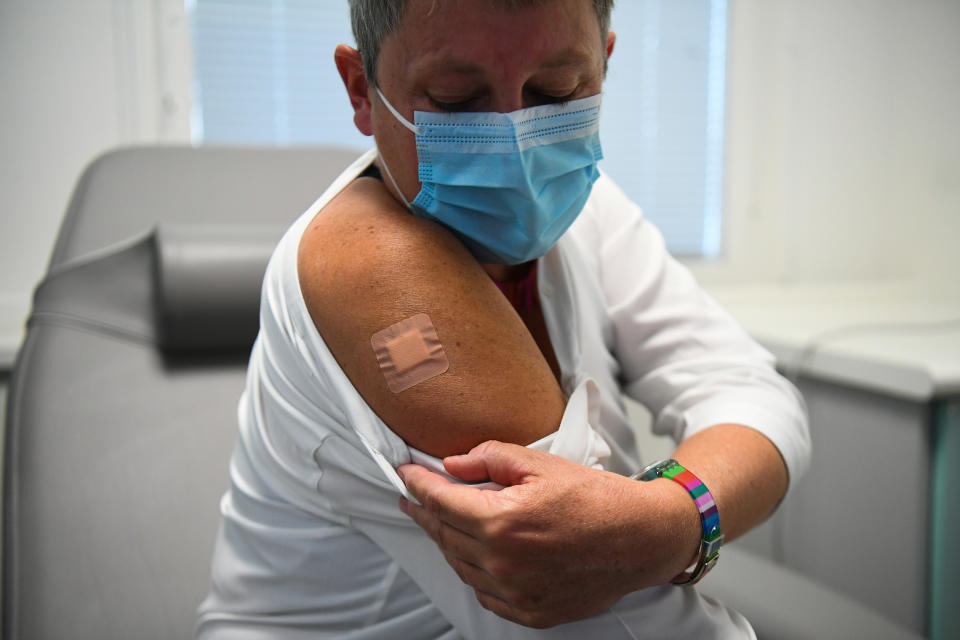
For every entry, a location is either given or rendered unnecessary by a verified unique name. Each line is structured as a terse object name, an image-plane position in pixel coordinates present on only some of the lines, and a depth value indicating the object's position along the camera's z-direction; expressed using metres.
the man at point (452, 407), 0.57
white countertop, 1.38
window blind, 1.93
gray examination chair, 0.97
